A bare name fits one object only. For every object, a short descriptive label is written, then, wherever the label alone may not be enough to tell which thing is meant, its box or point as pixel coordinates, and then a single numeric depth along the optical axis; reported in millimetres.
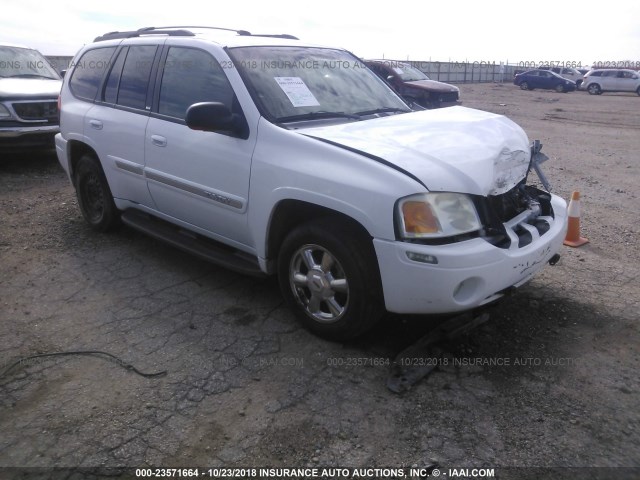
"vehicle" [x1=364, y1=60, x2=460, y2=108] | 15023
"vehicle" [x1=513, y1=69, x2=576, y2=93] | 33562
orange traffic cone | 5115
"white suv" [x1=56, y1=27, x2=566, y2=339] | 3012
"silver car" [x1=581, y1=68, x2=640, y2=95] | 30594
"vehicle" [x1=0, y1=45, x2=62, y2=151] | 8188
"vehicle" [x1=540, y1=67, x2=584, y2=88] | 37594
